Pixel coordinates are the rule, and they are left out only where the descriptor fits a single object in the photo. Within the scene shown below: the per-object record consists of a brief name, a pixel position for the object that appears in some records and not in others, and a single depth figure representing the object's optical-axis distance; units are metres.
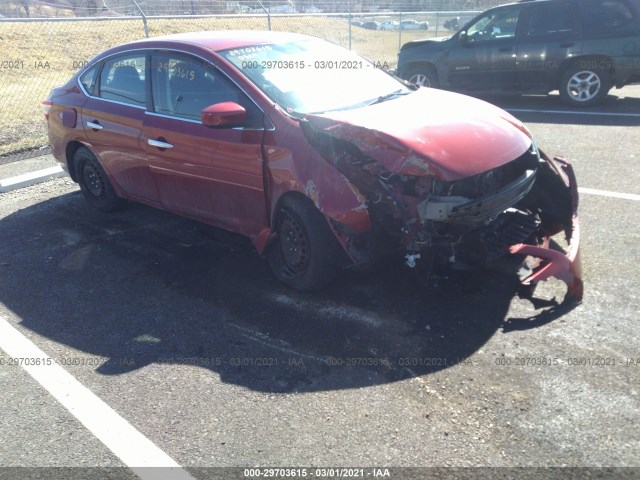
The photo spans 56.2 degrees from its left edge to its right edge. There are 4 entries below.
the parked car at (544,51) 9.73
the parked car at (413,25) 19.16
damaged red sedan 3.87
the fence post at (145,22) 11.04
